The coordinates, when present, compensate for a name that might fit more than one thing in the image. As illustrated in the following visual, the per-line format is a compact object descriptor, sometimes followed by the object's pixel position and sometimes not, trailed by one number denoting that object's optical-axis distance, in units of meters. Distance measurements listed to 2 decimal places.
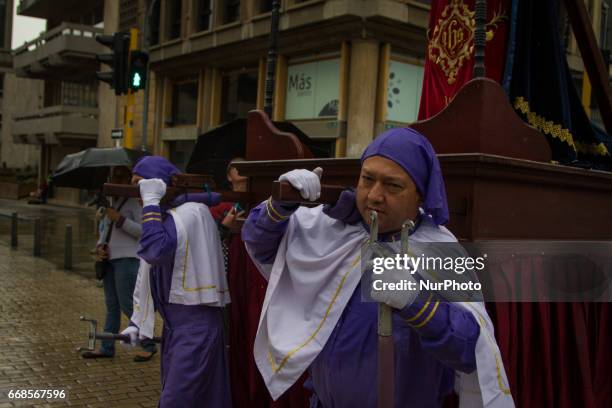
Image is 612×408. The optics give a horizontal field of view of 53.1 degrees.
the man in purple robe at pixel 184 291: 3.67
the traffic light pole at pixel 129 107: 10.46
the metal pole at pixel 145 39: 14.35
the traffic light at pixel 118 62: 10.34
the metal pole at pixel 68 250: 11.48
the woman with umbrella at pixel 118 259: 6.09
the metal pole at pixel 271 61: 4.50
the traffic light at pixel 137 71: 10.39
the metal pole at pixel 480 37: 2.98
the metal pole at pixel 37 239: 13.02
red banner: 4.01
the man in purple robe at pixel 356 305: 1.95
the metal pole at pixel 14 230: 14.38
